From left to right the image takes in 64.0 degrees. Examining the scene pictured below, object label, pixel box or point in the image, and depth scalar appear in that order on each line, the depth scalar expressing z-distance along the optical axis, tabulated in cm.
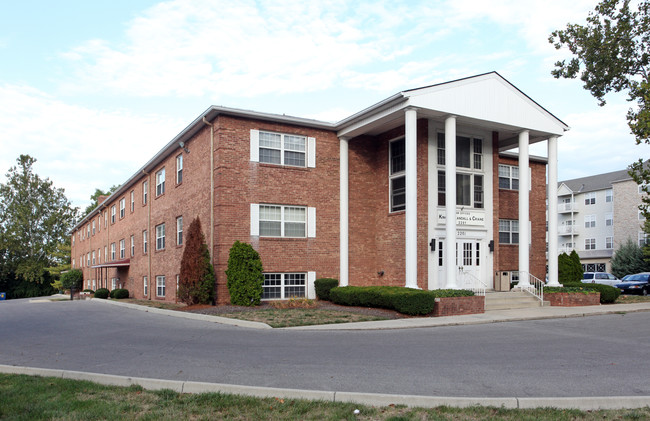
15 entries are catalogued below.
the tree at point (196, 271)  1939
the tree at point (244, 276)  1859
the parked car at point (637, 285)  3300
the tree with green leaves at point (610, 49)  2498
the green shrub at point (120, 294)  3284
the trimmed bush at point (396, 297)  1619
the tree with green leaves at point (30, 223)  6203
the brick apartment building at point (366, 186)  1973
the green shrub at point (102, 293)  3428
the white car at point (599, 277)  3781
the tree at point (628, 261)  4650
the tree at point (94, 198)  7198
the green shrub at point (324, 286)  2065
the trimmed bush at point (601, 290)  2017
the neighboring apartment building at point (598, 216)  5431
